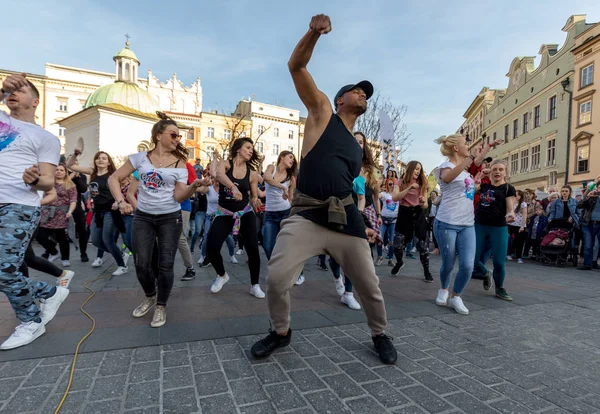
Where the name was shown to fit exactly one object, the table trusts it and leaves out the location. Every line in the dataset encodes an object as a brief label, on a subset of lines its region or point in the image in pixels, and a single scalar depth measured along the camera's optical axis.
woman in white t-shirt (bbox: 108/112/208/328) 3.57
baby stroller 9.40
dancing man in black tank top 2.70
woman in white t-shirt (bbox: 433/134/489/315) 4.29
